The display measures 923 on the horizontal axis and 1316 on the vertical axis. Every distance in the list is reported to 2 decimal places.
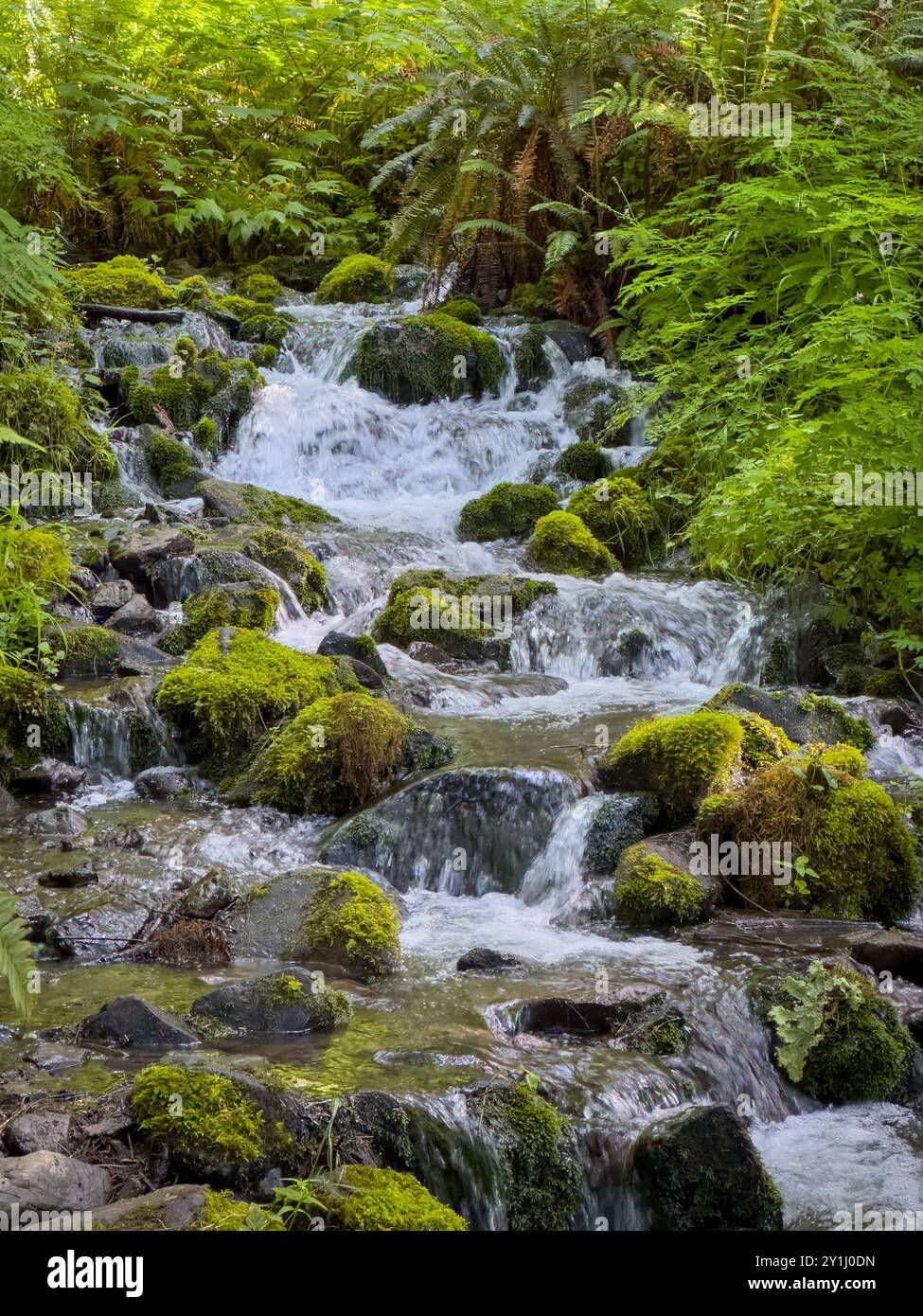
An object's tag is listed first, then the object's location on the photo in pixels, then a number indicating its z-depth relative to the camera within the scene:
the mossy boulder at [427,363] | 12.76
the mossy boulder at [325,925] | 4.91
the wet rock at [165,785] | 6.68
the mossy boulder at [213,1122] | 3.15
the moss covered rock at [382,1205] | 2.96
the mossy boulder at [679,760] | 5.86
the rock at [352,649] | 7.82
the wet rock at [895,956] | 4.81
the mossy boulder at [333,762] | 6.47
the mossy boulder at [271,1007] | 4.20
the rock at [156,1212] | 2.71
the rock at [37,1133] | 3.09
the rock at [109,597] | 8.21
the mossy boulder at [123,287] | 13.27
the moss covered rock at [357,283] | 14.91
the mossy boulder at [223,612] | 7.98
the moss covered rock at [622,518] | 10.40
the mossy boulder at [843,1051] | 4.32
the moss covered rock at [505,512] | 10.79
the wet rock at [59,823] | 6.11
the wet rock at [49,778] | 6.60
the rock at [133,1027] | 3.97
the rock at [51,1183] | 2.77
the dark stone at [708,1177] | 3.51
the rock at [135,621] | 8.08
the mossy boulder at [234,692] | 6.93
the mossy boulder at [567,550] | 10.02
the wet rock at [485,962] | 4.85
